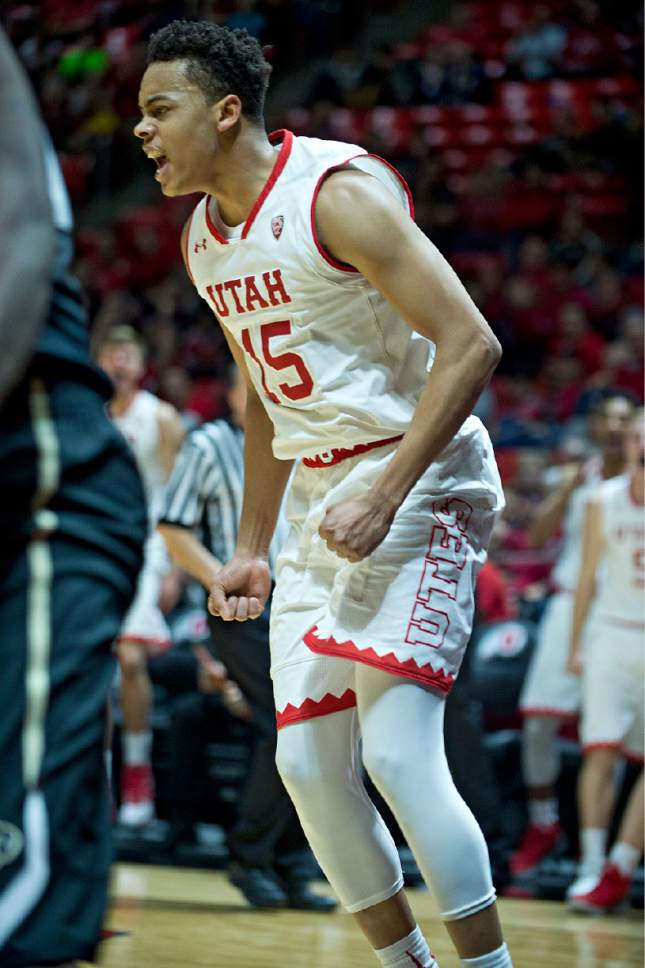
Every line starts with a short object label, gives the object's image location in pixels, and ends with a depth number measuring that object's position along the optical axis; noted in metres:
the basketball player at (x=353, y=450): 5.32
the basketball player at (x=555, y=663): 13.30
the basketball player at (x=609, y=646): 12.23
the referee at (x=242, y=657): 10.82
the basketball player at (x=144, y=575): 14.12
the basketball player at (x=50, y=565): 3.57
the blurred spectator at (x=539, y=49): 27.58
